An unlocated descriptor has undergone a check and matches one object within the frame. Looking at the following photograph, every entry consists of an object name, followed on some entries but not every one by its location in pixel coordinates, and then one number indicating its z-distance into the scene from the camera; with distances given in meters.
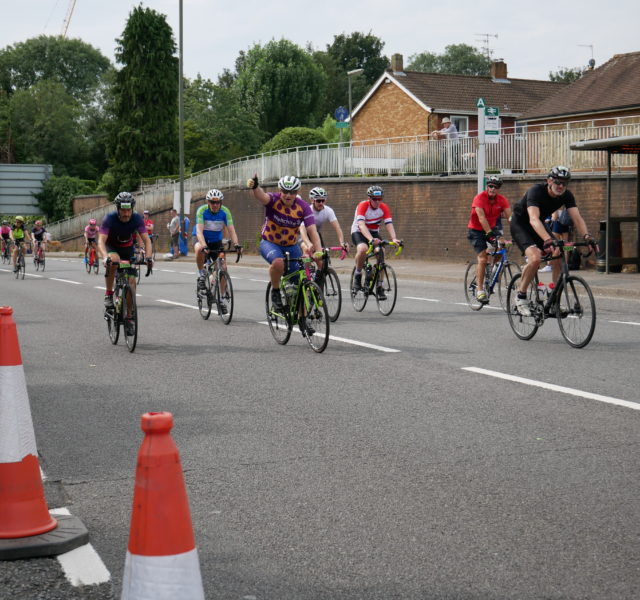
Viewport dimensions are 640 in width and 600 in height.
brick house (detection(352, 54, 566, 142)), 52.78
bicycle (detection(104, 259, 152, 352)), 10.62
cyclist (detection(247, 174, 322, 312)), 10.71
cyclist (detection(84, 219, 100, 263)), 28.69
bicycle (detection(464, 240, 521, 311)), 13.64
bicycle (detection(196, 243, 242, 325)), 13.28
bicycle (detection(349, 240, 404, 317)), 13.91
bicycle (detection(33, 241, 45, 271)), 31.09
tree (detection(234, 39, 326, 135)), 87.62
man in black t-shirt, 10.28
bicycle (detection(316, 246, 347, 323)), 12.70
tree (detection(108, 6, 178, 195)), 74.88
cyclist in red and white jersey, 13.99
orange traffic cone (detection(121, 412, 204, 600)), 2.67
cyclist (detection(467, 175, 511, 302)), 13.70
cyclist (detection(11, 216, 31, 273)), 27.45
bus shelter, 19.35
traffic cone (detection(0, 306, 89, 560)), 4.03
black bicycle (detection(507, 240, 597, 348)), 10.01
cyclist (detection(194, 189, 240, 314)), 13.73
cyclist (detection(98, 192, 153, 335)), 10.98
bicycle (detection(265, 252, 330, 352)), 10.23
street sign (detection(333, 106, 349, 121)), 50.25
